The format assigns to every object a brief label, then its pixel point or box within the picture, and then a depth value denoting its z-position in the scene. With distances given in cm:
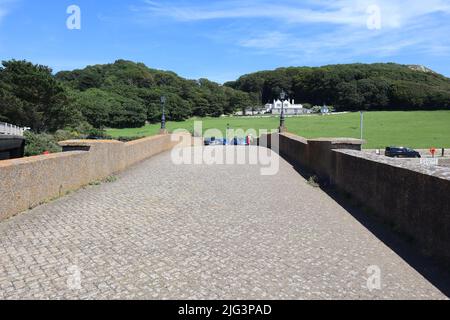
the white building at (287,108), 17612
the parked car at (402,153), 4747
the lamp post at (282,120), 3145
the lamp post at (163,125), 3054
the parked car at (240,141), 5040
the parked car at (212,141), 5002
